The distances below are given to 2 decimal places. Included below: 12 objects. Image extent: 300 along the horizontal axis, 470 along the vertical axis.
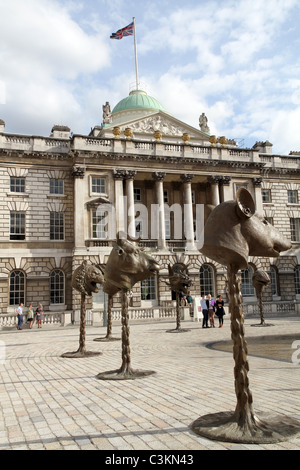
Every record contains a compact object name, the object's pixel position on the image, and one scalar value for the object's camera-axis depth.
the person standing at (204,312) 21.20
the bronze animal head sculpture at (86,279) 12.51
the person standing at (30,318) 25.06
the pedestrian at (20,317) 24.48
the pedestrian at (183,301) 30.66
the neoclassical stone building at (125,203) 30.98
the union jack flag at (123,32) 38.34
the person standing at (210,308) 21.66
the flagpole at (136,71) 41.84
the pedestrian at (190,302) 29.33
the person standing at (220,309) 21.68
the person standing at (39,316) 25.38
